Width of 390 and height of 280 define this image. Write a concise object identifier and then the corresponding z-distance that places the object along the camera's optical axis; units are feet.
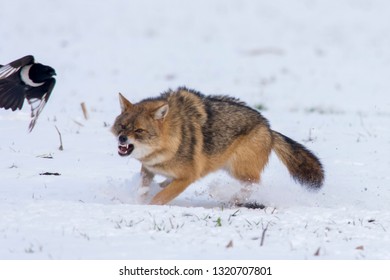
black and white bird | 54.70
